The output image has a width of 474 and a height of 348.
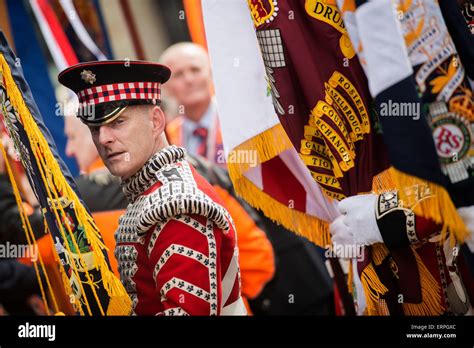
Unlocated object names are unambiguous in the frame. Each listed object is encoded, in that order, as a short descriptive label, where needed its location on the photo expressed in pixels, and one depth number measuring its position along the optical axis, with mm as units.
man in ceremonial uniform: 4770
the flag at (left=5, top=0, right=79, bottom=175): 5656
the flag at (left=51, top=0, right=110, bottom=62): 5793
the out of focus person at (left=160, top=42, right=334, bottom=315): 5687
